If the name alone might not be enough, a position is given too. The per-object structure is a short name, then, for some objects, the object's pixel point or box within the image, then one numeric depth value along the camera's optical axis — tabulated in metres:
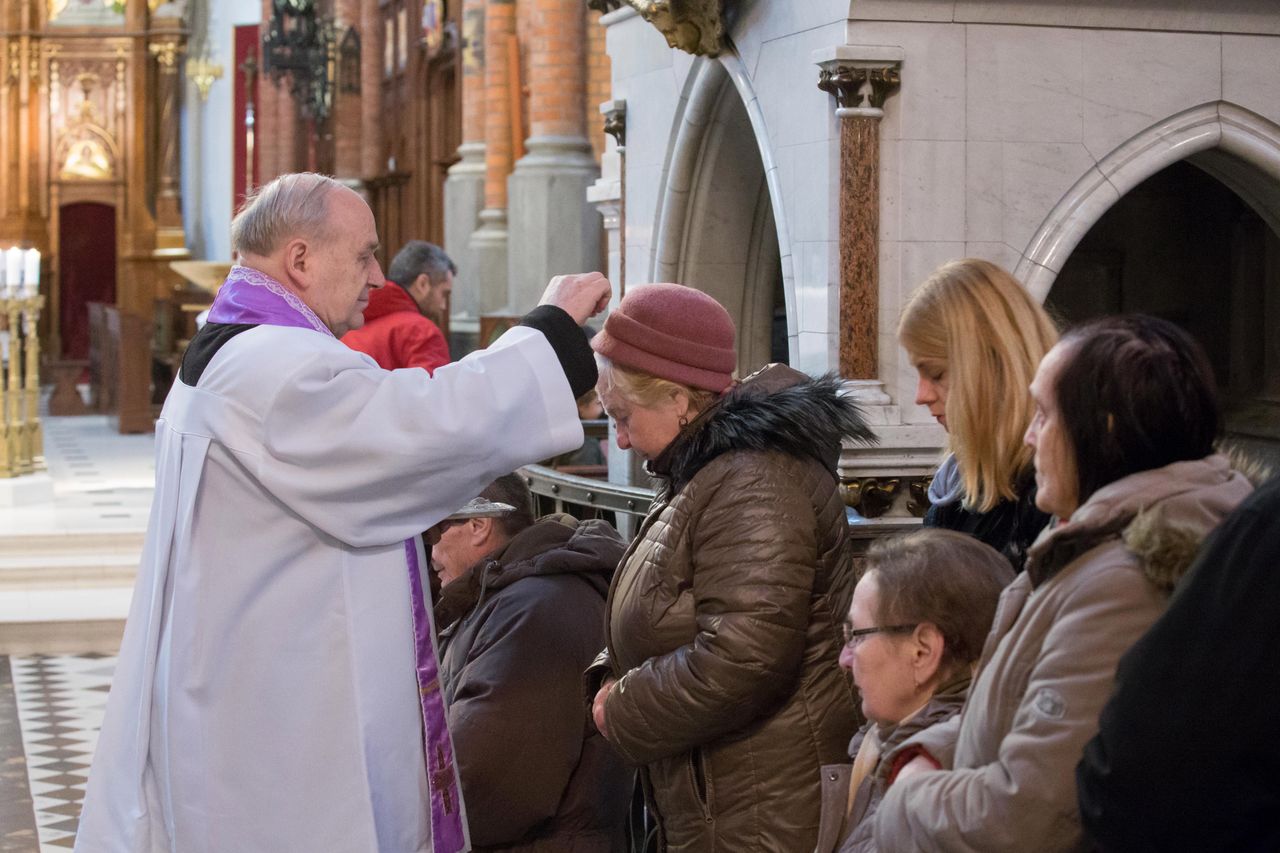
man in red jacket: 6.57
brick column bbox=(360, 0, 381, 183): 19.75
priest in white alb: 2.65
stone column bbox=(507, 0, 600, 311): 12.05
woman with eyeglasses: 2.34
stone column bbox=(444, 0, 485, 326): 14.04
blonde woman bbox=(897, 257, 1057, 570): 2.62
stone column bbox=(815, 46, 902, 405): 5.02
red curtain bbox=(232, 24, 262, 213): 24.56
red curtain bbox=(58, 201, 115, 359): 25.84
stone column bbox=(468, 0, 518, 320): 13.70
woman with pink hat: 2.70
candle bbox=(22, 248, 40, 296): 11.96
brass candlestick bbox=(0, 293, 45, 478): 12.08
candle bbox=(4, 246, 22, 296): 11.92
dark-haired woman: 1.80
